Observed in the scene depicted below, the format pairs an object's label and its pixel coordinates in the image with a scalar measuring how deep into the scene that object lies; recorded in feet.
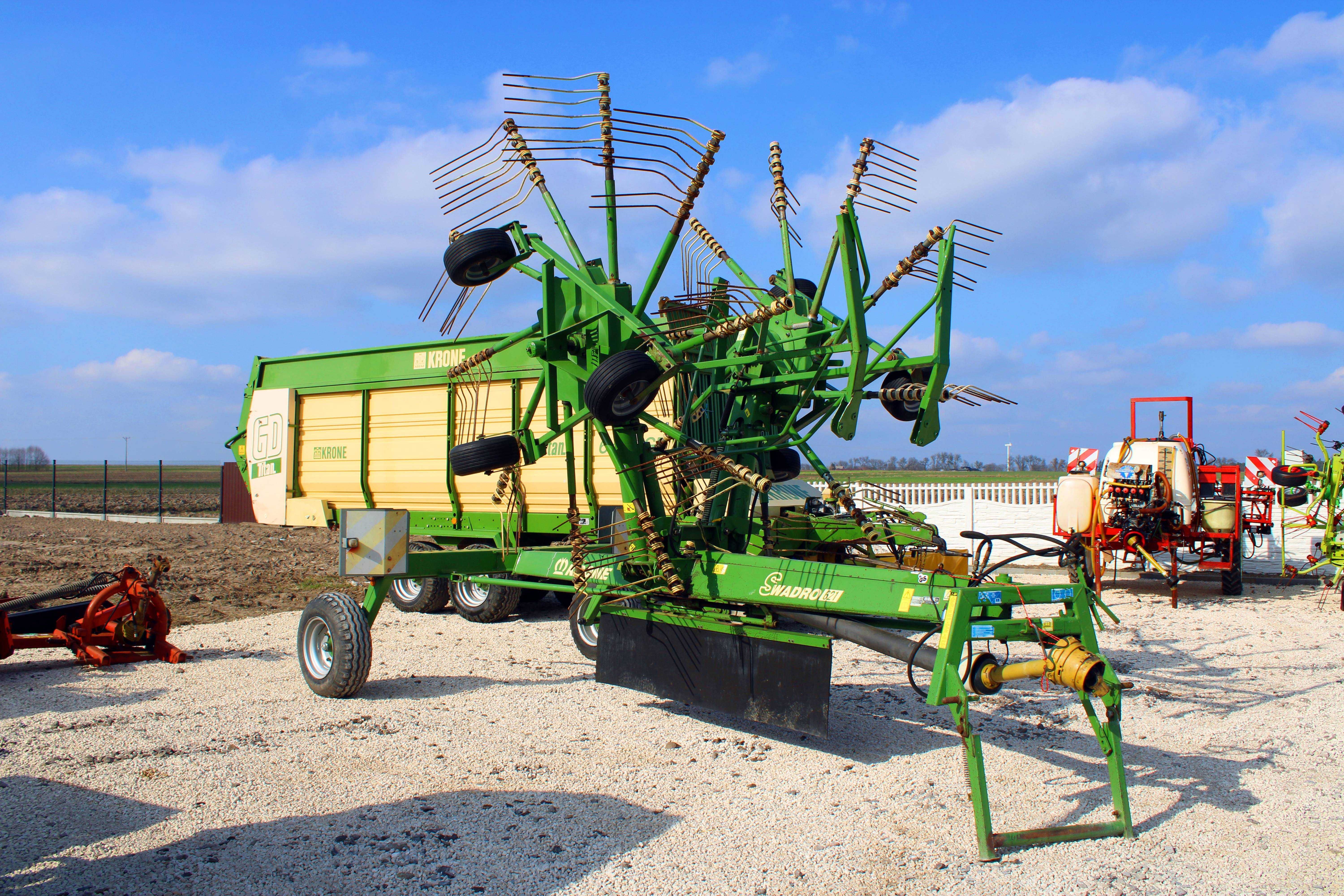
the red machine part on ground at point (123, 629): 22.85
